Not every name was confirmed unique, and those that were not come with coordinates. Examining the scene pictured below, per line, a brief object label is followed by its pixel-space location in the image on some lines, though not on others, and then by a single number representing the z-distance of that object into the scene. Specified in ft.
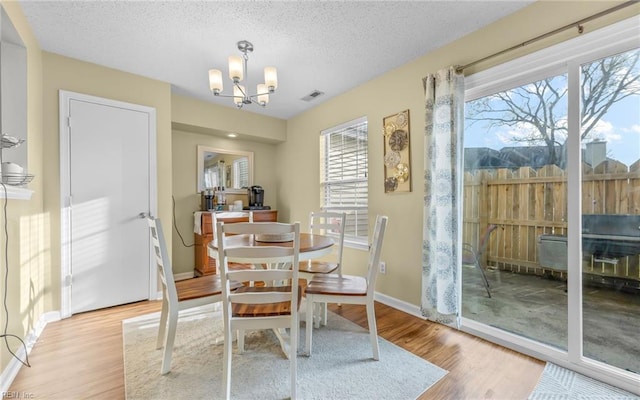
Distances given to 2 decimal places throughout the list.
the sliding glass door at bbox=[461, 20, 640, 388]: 5.48
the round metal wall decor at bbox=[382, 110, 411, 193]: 9.06
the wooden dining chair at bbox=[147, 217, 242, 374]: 5.65
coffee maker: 14.46
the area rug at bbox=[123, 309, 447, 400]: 5.12
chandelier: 6.88
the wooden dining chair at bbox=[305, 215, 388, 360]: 6.17
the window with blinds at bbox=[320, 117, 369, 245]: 11.16
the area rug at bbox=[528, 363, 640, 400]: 5.03
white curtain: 7.45
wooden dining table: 6.24
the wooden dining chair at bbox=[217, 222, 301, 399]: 4.68
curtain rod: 5.09
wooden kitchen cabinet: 12.09
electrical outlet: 9.82
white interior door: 8.68
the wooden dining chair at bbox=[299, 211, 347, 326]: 7.77
